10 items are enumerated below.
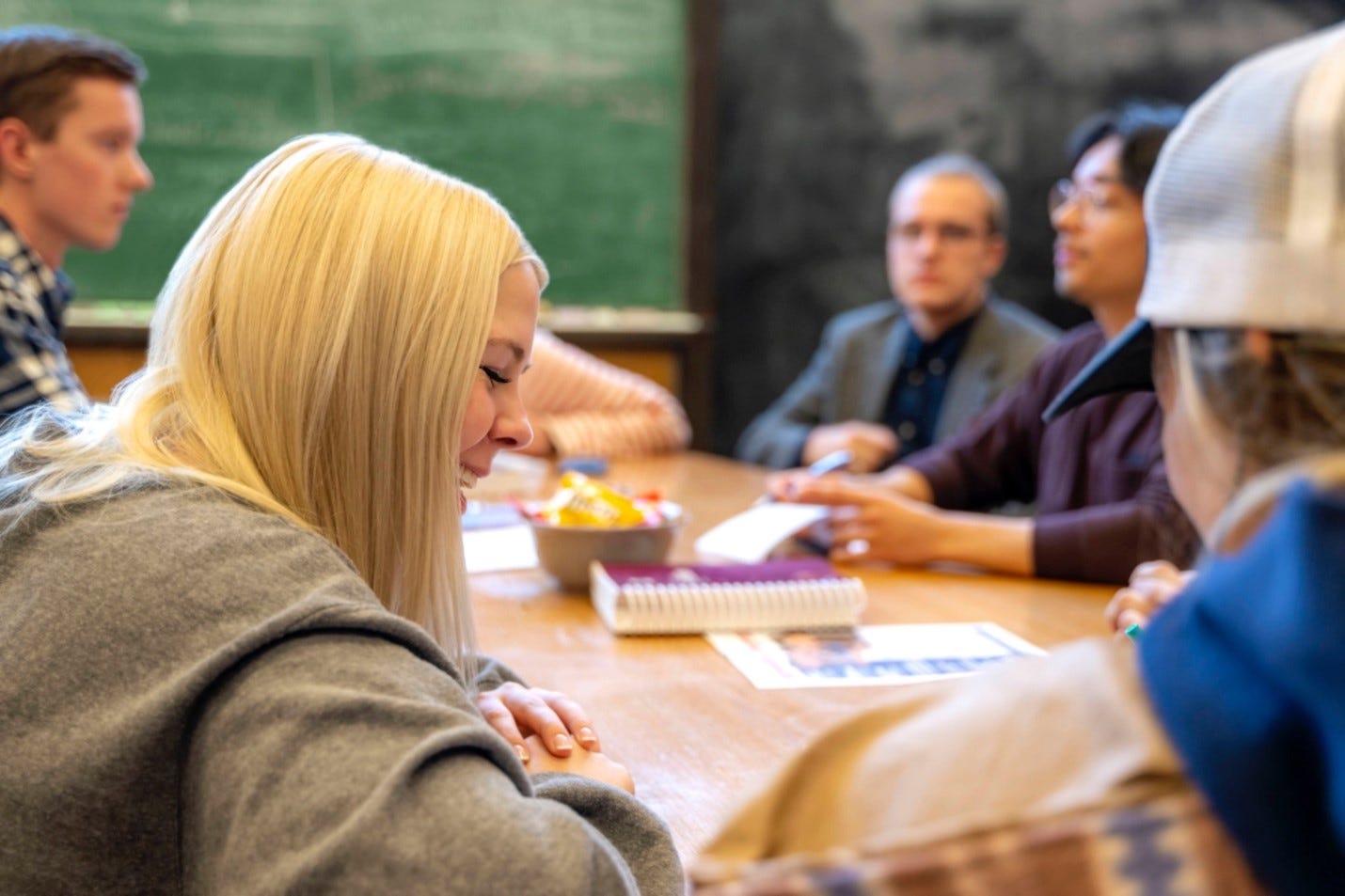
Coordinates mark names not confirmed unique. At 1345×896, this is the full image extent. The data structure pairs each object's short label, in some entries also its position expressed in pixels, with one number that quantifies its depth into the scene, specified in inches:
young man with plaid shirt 92.5
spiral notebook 55.8
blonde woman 25.7
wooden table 39.7
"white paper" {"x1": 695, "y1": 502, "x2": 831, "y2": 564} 72.3
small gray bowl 63.2
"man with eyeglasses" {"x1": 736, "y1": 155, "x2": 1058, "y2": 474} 127.6
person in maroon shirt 70.8
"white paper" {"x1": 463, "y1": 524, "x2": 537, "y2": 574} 69.6
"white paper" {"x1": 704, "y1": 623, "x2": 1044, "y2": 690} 49.9
